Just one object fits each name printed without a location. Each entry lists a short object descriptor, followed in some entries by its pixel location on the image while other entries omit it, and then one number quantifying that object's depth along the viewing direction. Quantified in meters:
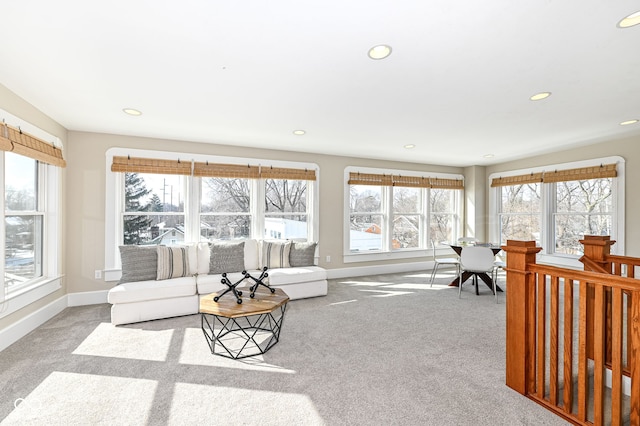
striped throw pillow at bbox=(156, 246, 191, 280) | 3.72
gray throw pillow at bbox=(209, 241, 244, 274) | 4.06
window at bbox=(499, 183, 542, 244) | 5.75
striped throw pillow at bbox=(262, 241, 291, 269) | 4.50
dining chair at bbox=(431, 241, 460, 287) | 4.93
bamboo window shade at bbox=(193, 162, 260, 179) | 4.56
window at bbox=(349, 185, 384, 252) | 5.87
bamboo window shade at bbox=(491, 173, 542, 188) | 5.57
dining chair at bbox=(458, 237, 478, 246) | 5.32
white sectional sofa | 3.37
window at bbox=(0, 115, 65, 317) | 2.78
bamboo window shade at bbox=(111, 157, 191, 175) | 4.13
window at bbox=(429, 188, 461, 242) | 6.73
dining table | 4.66
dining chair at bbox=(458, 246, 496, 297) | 4.32
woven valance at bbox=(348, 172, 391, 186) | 5.76
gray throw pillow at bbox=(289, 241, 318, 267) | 4.61
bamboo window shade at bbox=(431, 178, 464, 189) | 6.61
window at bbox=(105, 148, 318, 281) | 4.20
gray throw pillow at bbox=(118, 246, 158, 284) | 3.58
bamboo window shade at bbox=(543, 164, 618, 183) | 4.52
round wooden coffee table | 2.55
